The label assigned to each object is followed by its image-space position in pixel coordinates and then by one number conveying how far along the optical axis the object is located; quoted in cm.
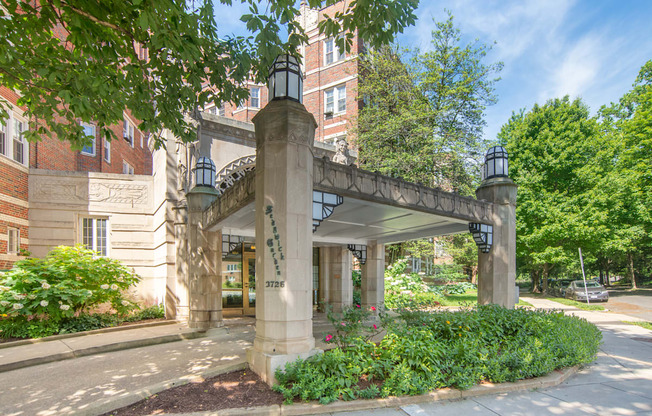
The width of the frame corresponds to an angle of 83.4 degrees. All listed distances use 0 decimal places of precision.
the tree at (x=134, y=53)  568
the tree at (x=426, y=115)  2280
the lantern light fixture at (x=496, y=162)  1134
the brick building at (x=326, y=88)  2603
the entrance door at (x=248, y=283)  1606
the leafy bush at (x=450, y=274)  2791
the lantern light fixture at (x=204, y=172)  1173
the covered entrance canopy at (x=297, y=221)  619
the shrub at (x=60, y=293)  977
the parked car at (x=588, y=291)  2286
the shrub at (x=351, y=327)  663
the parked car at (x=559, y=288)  2724
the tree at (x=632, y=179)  2455
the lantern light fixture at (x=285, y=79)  669
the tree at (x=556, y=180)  2408
